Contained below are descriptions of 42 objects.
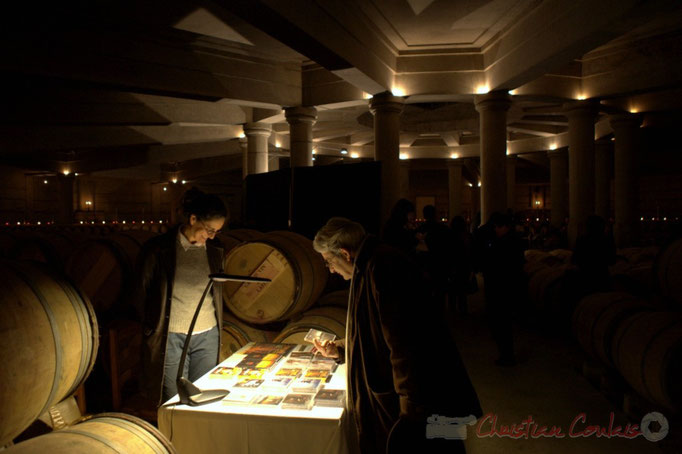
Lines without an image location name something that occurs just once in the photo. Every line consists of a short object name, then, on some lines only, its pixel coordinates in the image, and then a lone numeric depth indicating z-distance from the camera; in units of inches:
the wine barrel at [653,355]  131.4
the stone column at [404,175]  850.8
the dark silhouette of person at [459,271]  304.0
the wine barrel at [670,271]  168.4
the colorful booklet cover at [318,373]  103.7
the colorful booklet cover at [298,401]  86.8
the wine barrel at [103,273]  182.5
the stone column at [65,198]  807.7
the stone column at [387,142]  350.9
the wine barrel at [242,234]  239.0
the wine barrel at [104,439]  70.1
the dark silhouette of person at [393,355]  78.1
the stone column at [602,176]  504.8
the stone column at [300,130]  402.0
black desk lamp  88.8
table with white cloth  82.9
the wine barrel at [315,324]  146.8
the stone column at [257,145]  483.8
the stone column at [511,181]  783.6
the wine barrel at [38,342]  71.5
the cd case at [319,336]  109.8
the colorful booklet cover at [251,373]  105.0
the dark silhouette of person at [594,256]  209.8
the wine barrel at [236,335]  175.2
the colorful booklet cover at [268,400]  88.4
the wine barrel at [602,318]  170.7
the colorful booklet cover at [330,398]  88.4
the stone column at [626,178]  481.4
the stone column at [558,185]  635.8
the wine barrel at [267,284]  169.6
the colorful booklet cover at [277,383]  97.3
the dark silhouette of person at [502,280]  214.1
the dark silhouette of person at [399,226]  209.8
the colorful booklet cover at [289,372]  104.7
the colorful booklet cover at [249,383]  99.0
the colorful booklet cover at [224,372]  106.4
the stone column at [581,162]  409.4
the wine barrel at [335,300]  181.2
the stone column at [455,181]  835.4
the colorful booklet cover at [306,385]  95.3
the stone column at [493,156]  358.9
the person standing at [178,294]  121.5
